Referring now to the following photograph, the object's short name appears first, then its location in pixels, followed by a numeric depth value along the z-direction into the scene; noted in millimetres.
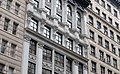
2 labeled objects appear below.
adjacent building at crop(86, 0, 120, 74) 56384
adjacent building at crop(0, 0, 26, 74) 38094
